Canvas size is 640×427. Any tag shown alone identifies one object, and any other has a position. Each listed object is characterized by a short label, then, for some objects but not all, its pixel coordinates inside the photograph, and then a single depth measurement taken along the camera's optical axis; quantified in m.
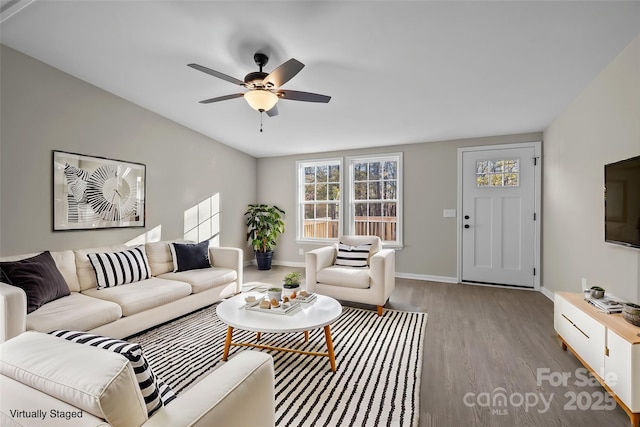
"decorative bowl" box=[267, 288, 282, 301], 2.56
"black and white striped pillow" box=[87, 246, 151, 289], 3.00
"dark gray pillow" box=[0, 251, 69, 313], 2.34
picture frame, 3.25
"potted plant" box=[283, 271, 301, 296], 2.72
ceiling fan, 2.38
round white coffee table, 2.13
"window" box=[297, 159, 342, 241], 5.85
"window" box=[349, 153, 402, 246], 5.30
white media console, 1.65
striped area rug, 1.80
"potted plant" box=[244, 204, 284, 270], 5.87
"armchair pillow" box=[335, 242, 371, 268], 3.83
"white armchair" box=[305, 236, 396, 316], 3.39
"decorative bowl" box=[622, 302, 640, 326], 1.85
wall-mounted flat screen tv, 2.13
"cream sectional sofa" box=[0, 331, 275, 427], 0.77
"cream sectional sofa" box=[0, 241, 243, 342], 2.12
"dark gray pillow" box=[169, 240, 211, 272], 3.73
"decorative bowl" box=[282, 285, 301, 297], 2.69
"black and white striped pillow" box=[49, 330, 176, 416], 0.90
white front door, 4.41
